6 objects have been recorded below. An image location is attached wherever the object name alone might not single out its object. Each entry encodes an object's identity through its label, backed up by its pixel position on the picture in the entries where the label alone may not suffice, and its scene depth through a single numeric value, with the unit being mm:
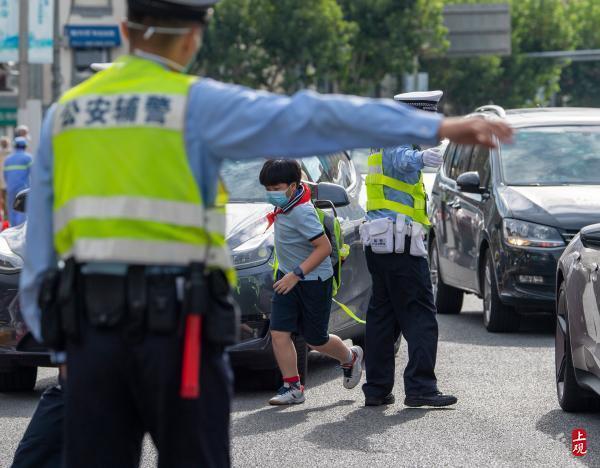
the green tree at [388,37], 55938
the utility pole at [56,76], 50594
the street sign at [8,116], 62875
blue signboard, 59875
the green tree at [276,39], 55312
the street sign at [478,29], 50647
